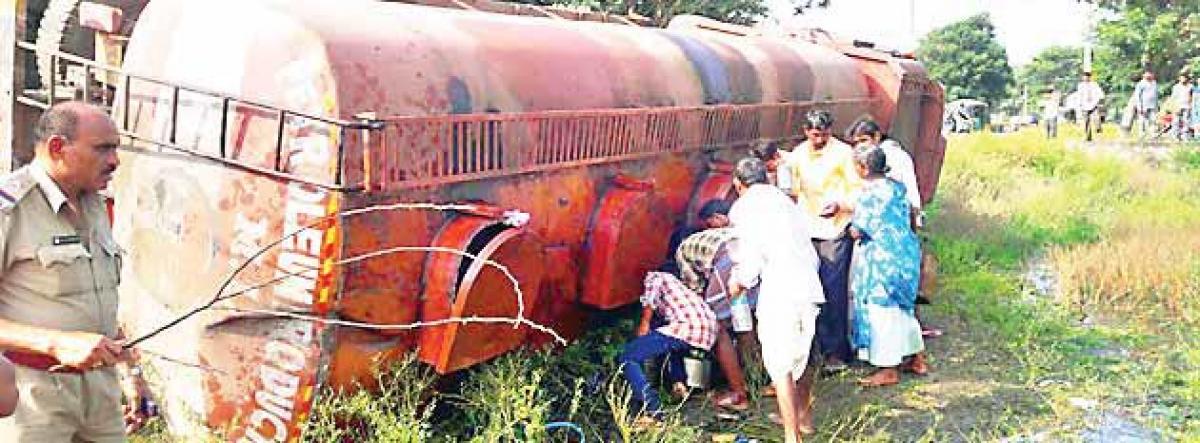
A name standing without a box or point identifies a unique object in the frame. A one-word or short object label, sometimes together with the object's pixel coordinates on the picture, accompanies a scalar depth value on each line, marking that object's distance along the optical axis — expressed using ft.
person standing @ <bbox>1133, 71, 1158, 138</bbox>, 62.08
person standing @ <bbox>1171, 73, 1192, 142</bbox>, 60.85
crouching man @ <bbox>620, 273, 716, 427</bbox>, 15.40
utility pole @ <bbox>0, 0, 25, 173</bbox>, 14.49
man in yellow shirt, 18.43
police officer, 8.36
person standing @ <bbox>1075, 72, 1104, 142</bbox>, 60.70
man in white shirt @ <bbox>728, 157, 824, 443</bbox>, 14.78
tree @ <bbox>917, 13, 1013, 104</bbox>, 119.55
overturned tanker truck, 10.97
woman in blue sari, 17.78
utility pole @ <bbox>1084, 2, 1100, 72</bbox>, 78.09
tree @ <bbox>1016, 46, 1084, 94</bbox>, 145.28
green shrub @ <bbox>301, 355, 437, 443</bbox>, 11.09
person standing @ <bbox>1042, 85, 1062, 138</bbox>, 69.14
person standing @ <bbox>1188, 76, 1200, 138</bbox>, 59.67
